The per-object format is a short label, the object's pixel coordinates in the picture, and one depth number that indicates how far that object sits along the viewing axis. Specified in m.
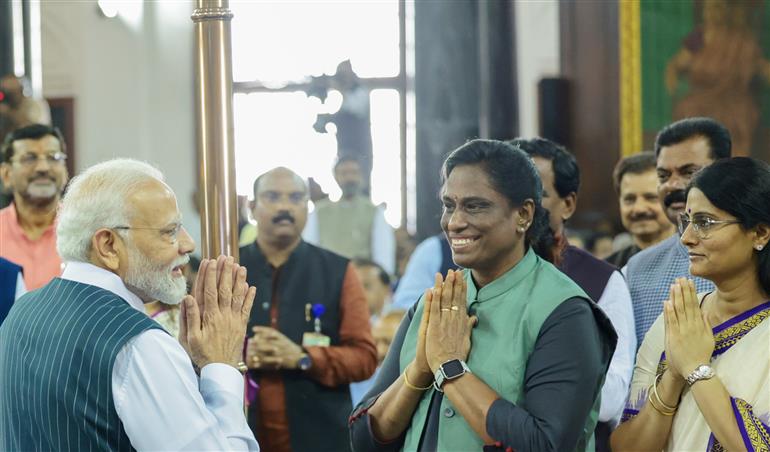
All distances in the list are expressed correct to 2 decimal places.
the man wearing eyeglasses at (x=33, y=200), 4.88
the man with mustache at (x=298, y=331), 4.36
